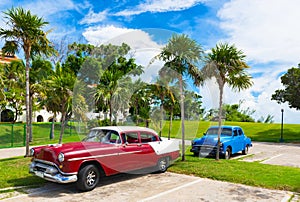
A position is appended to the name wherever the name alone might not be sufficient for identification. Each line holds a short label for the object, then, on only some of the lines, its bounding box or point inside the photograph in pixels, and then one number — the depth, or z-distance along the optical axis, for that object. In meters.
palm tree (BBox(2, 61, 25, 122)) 21.72
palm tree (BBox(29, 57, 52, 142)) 19.47
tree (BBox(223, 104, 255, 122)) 51.88
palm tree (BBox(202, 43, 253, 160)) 10.52
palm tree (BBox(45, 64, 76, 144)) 12.05
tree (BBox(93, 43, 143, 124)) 14.09
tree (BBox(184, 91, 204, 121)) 12.13
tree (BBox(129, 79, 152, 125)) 14.54
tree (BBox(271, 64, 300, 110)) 26.47
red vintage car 6.33
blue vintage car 12.18
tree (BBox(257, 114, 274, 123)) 52.97
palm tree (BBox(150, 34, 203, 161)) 9.95
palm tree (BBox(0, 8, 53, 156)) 10.52
